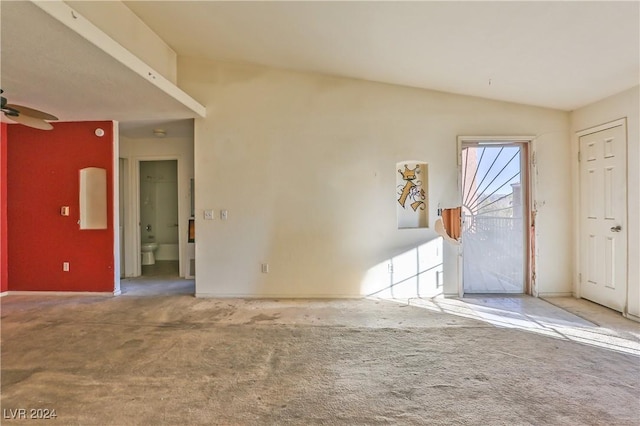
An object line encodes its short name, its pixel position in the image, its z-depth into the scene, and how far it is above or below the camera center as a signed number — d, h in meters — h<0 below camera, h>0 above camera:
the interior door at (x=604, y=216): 3.49 -0.07
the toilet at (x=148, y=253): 6.32 -0.78
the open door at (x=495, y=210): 4.35 +0.01
